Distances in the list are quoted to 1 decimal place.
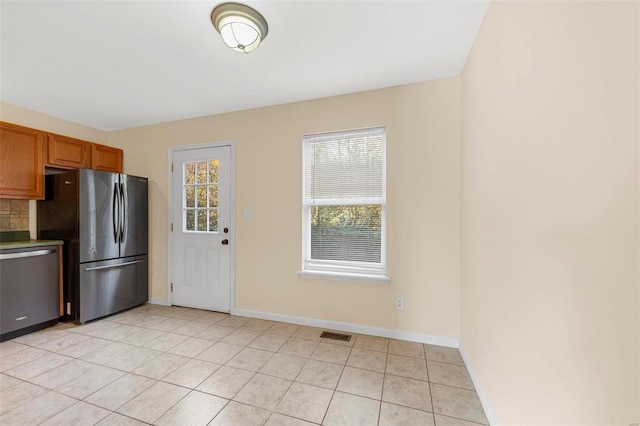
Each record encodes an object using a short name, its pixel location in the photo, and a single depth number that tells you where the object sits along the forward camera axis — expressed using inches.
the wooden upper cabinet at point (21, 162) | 106.3
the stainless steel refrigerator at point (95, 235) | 113.7
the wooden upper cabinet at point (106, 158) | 138.3
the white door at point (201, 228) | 128.3
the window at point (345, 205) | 105.2
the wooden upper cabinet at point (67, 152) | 121.6
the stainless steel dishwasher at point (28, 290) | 98.6
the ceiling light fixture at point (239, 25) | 61.9
